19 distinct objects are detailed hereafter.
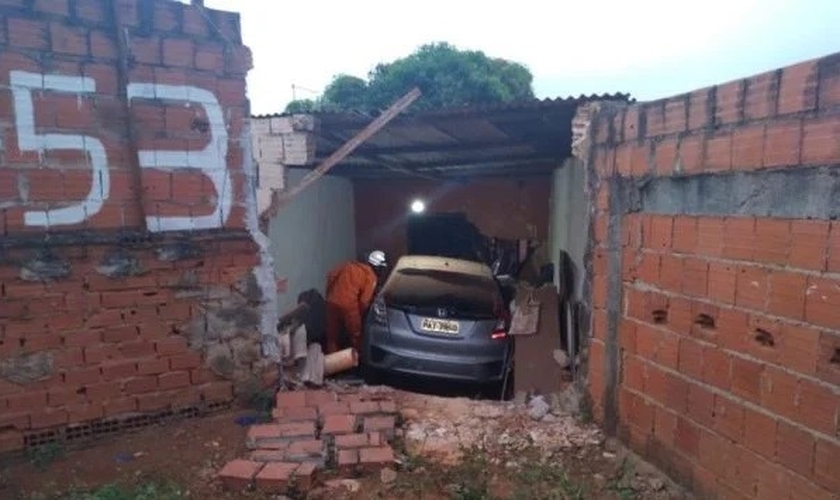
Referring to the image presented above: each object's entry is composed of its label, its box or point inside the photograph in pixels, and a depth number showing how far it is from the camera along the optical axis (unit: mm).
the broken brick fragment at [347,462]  3656
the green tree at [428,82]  15555
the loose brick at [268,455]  3732
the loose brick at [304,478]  3424
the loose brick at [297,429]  3939
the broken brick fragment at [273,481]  3398
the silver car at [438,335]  5906
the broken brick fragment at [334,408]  4309
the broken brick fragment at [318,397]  4461
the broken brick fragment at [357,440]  3861
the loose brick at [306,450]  3752
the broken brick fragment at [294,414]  4203
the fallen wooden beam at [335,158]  4648
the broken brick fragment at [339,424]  4042
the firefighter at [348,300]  7312
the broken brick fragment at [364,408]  4344
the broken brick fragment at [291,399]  4387
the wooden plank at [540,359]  5801
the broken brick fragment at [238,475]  3434
